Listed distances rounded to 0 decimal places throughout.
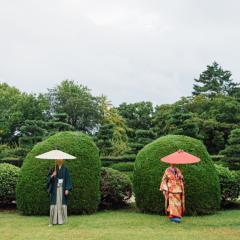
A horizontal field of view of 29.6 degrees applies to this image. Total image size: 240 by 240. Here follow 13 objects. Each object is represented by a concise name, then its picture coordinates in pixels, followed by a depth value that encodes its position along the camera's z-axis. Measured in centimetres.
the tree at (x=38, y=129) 2906
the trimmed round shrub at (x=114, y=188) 1340
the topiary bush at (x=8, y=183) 1328
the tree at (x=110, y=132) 3297
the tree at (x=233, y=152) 2555
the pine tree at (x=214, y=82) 5316
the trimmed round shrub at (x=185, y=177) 1210
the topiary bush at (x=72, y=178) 1221
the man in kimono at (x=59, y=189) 1073
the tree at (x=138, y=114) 5353
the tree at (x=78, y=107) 5212
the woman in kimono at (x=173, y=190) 1101
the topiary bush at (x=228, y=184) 1348
